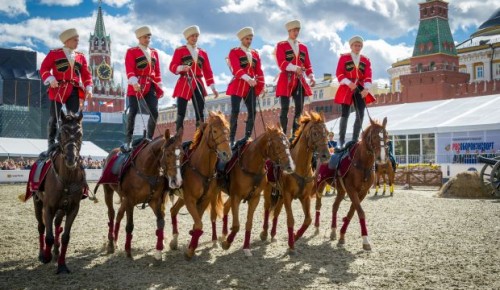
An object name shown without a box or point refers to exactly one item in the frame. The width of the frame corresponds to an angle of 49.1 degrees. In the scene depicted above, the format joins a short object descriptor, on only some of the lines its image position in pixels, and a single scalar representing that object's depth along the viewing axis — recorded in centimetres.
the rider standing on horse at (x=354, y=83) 1222
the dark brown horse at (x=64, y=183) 811
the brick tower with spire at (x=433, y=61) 6191
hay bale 2224
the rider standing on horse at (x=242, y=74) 1132
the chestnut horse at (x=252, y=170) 923
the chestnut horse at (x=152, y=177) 866
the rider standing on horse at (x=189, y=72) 1088
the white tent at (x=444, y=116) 3294
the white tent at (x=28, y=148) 4581
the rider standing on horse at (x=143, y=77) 1056
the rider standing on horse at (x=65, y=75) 1002
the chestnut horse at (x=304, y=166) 970
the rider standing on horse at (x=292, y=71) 1195
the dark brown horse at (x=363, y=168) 1032
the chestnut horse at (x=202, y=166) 880
